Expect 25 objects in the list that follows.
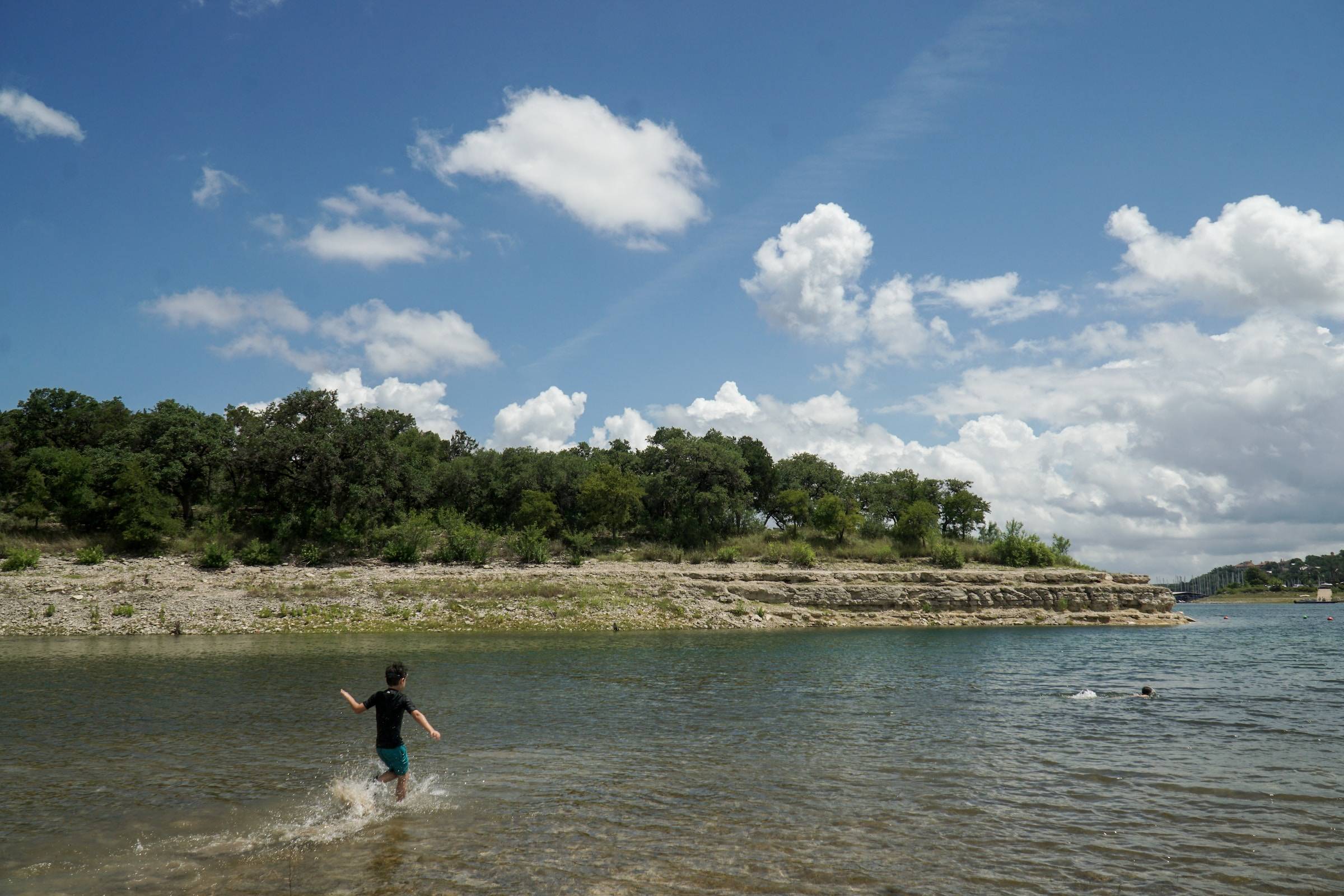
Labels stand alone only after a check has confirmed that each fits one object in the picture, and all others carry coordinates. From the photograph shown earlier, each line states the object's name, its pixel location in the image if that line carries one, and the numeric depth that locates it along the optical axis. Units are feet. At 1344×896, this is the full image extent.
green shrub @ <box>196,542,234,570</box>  175.52
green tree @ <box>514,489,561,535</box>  232.12
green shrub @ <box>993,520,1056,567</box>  243.81
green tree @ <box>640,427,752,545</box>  250.78
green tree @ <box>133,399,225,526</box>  213.25
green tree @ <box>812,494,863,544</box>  248.11
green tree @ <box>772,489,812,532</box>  264.31
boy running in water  39.81
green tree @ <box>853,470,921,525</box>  274.36
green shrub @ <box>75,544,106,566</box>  170.91
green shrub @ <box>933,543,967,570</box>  234.58
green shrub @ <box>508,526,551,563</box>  205.46
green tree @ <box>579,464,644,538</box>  237.45
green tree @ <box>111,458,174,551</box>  187.93
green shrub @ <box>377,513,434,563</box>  194.18
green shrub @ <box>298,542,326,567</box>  189.06
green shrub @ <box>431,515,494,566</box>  198.59
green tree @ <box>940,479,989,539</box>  265.95
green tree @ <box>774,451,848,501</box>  288.71
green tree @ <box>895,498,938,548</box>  251.19
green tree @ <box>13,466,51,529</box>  193.47
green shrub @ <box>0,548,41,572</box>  158.81
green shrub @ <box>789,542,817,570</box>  222.69
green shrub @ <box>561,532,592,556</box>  219.41
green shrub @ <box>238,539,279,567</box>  184.14
